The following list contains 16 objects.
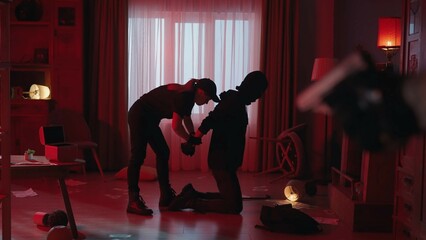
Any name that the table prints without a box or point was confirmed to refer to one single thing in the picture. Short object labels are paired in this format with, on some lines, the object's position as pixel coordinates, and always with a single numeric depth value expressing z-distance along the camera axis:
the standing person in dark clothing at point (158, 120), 4.27
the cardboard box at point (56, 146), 3.56
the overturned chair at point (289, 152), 5.95
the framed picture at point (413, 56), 3.07
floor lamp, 5.91
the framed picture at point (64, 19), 6.60
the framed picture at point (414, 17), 3.09
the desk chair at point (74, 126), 6.53
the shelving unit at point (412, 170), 2.98
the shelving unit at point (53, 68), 6.46
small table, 3.30
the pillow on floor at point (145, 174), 6.18
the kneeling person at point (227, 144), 4.48
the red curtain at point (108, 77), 6.82
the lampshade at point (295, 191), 5.20
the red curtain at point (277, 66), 6.81
